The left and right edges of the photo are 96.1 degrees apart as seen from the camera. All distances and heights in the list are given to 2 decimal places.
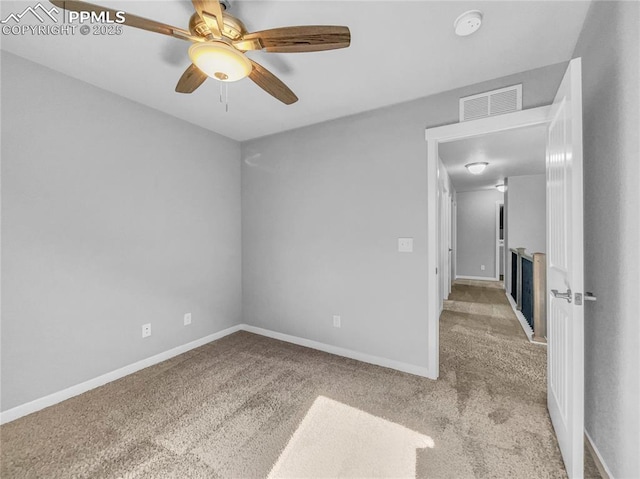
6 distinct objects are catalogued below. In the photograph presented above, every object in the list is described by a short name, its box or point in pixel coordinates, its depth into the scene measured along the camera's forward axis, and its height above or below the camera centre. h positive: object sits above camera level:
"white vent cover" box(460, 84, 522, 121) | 2.08 +1.02
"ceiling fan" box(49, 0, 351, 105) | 1.19 +0.92
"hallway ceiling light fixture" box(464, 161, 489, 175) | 4.64 +1.19
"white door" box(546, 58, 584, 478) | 1.28 -0.15
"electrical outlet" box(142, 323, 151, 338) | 2.59 -0.82
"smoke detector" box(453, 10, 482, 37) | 1.53 +1.19
